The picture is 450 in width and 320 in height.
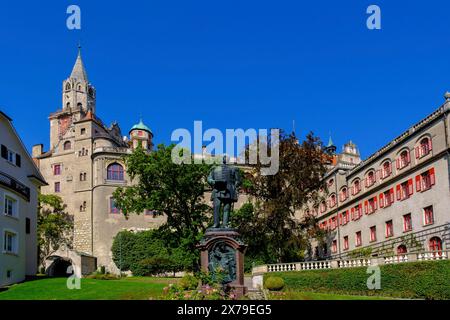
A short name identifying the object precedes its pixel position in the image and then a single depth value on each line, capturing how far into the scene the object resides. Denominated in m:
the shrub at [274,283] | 33.03
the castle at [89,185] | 69.28
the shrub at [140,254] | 64.50
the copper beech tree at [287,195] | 46.25
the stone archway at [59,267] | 66.00
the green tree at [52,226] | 69.88
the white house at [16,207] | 38.38
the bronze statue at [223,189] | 25.02
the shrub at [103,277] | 47.58
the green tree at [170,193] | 46.06
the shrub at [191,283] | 23.75
